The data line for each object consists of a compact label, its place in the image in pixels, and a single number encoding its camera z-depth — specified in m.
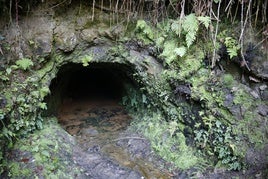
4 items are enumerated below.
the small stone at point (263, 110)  4.27
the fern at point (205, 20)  4.19
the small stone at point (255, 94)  4.42
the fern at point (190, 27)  4.28
